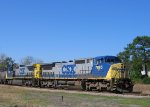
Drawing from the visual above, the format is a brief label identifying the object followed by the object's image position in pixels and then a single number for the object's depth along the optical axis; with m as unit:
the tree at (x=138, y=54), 77.88
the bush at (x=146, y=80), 68.22
